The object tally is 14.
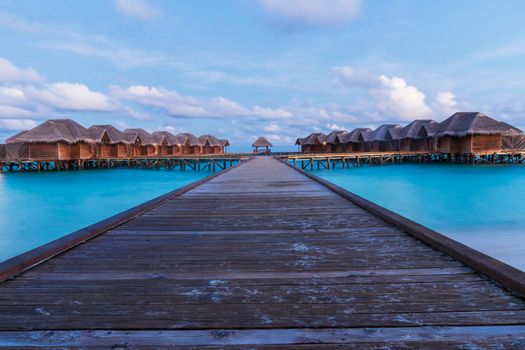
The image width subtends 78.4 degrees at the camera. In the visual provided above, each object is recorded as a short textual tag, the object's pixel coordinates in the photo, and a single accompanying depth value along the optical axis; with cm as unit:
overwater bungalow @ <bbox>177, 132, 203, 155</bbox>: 4614
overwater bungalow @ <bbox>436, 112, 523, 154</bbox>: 2819
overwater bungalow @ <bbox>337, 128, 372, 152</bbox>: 4216
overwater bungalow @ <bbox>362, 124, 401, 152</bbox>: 3894
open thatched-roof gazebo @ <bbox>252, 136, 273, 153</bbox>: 4875
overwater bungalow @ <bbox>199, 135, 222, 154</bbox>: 5033
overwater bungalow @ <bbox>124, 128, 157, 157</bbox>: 3676
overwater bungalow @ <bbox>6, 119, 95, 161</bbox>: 2811
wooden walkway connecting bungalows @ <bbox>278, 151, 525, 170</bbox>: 3075
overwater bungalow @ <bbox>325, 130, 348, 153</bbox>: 4482
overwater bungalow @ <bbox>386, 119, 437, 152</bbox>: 3428
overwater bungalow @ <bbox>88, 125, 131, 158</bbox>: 3247
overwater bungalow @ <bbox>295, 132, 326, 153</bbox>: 4769
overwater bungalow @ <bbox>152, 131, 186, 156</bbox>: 4206
